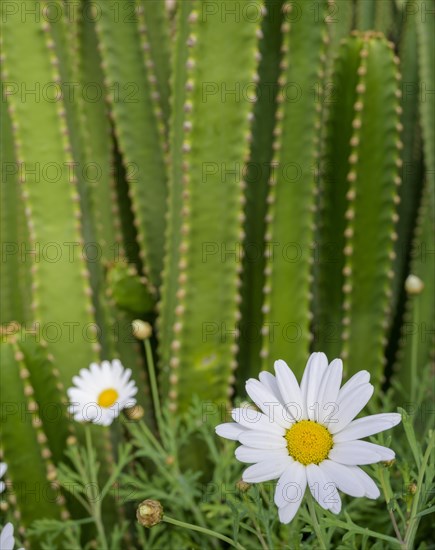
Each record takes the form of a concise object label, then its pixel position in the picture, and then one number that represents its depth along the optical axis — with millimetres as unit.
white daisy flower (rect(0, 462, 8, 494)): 363
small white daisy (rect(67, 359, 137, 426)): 464
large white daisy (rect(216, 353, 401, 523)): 306
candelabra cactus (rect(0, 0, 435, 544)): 519
